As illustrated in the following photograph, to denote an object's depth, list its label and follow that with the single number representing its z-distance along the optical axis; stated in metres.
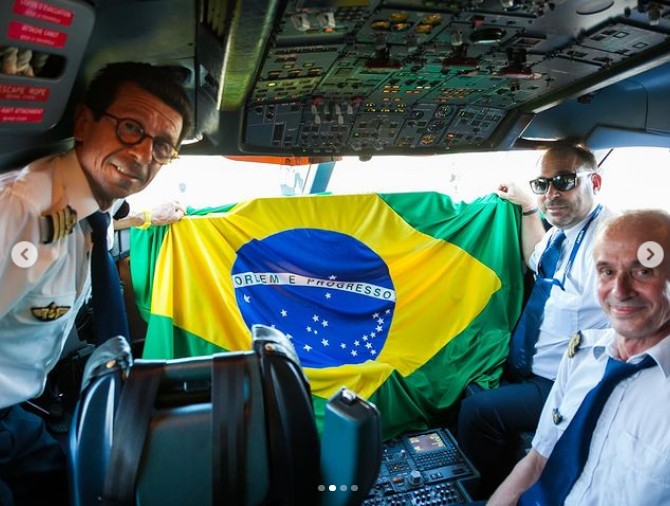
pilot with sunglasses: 2.26
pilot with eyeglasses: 1.22
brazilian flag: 2.54
